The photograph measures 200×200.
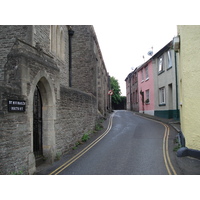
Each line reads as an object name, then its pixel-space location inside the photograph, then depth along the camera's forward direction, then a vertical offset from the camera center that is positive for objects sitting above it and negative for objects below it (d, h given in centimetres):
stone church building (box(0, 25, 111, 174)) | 542 +10
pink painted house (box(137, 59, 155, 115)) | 2203 +204
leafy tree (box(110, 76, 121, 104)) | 4988 +395
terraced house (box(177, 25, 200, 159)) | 763 +68
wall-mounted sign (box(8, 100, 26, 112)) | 538 +2
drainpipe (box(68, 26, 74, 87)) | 1683 +476
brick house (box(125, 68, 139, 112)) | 3062 +244
